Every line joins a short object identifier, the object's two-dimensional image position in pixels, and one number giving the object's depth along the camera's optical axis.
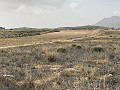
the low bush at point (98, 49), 27.42
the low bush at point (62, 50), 25.88
